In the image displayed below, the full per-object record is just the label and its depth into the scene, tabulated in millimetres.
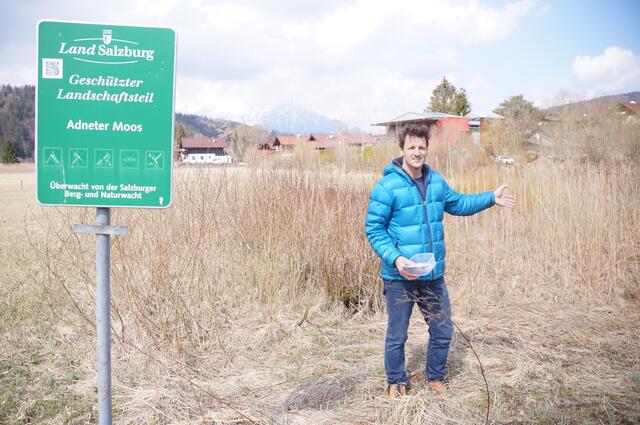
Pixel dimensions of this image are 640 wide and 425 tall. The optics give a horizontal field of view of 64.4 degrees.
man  2949
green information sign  1954
